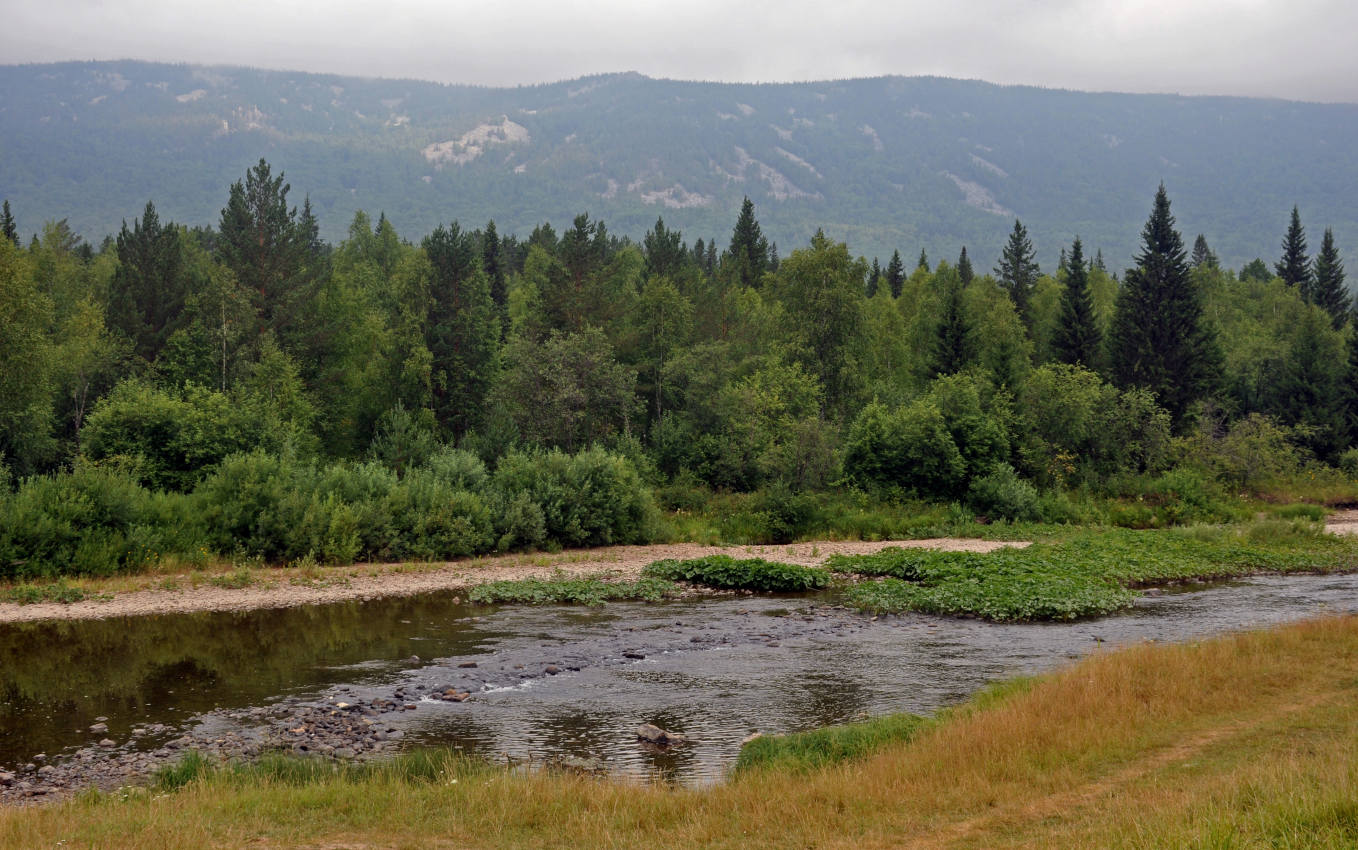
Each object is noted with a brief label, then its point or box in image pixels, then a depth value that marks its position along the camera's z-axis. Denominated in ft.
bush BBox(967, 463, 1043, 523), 165.58
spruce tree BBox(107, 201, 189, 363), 197.77
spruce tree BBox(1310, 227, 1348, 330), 339.16
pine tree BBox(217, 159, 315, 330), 198.49
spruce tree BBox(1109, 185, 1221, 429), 231.71
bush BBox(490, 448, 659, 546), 140.46
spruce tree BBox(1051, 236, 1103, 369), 240.32
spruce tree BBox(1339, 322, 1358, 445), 235.40
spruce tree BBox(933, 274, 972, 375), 228.43
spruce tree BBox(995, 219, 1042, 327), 290.60
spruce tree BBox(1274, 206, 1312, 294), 379.55
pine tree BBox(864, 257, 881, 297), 378.55
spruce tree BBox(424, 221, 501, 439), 195.52
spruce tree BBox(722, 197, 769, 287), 313.53
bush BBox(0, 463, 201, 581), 106.22
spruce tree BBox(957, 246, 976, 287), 390.58
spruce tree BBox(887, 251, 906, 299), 407.44
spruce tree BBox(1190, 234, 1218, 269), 453.82
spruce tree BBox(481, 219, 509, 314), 290.35
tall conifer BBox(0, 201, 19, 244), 238.70
